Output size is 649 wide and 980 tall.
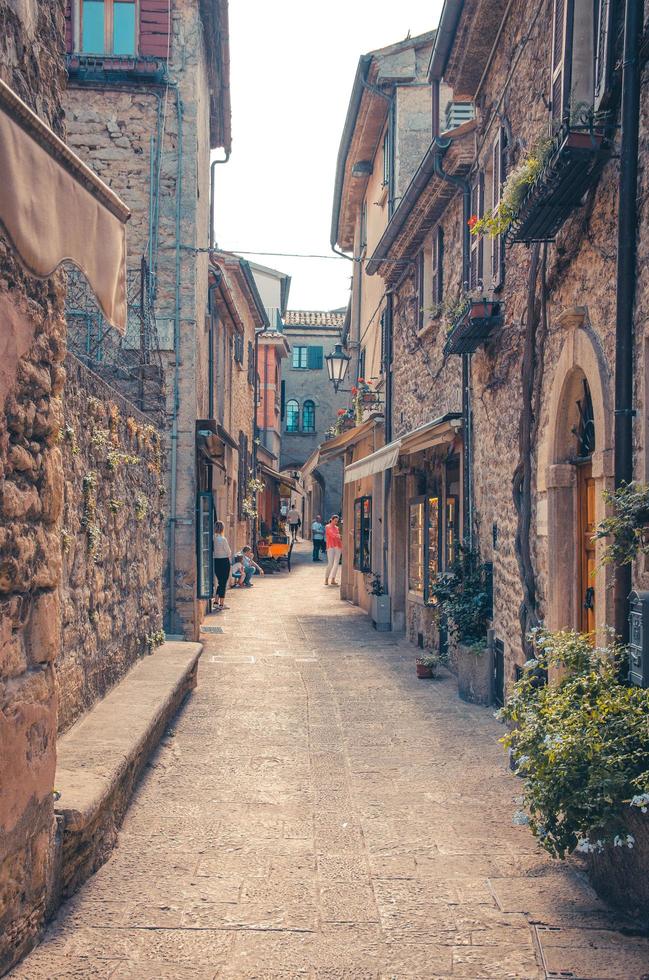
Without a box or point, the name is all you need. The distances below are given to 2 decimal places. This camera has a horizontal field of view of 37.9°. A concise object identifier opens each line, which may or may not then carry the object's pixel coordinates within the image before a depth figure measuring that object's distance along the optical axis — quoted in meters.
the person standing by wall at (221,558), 15.91
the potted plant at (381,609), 13.93
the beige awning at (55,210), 2.95
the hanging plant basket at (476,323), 8.02
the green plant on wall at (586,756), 3.67
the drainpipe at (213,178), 16.09
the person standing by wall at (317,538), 32.81
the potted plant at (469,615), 8.34
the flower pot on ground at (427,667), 9.72
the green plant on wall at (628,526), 4.35
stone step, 3.97
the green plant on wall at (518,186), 5.55
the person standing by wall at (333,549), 21.28
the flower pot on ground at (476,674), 8.30
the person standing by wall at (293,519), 31.87
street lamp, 17.75
